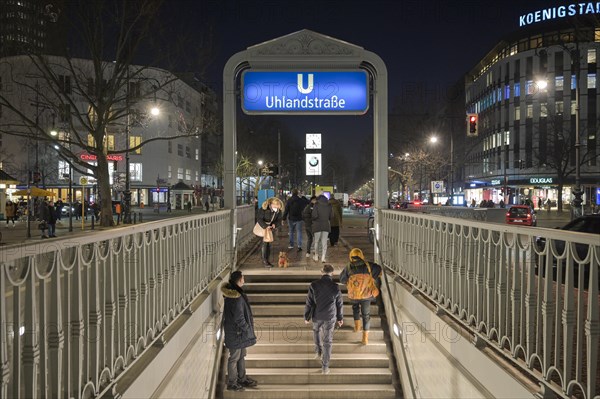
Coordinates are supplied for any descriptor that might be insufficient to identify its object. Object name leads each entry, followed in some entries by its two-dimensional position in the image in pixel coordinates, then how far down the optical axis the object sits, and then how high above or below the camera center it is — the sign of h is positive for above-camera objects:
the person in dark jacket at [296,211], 14.36 -0.59
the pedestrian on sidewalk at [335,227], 16.84 -1.22
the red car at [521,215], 30.91 -1.61
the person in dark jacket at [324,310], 8.02 -1.86
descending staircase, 7.87 -2.74
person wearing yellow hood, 8.63 -1.59
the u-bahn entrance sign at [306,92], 10.77 +2.00
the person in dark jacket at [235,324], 7.36 -1.89
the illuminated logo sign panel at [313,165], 19.77 +0.93
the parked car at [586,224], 12.76 -0.91
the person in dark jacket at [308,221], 14.14 -0.91
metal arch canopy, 10.73 +2.61
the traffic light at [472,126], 26.88 +3.15
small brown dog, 11.24 -1.53
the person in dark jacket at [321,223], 12.18 -0.79
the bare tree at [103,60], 23.69 +6.09
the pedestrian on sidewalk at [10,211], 34.94 -1.28
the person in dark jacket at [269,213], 12.15 -0.54
